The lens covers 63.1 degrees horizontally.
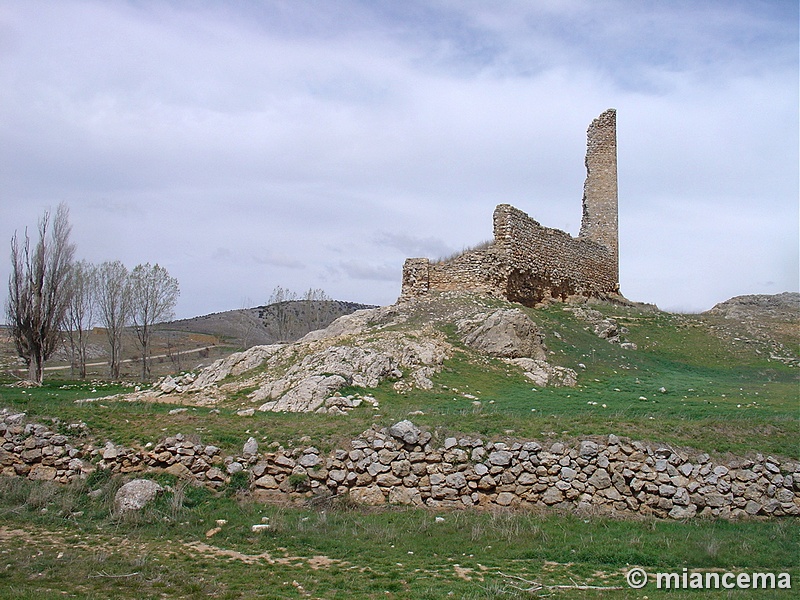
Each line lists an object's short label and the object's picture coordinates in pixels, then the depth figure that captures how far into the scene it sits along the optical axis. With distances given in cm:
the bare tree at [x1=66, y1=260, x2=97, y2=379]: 4166
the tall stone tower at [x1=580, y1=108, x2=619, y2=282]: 3375
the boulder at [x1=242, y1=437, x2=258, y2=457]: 1196
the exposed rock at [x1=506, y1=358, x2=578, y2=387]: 1927
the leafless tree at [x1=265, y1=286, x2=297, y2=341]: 5191
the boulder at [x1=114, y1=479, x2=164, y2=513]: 1043
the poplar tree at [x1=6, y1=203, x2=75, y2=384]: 3012
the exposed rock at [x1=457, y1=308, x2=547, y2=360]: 2102
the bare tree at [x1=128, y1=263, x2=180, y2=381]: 4222
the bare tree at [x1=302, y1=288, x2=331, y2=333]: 5347
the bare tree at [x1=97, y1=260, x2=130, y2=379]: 4179
